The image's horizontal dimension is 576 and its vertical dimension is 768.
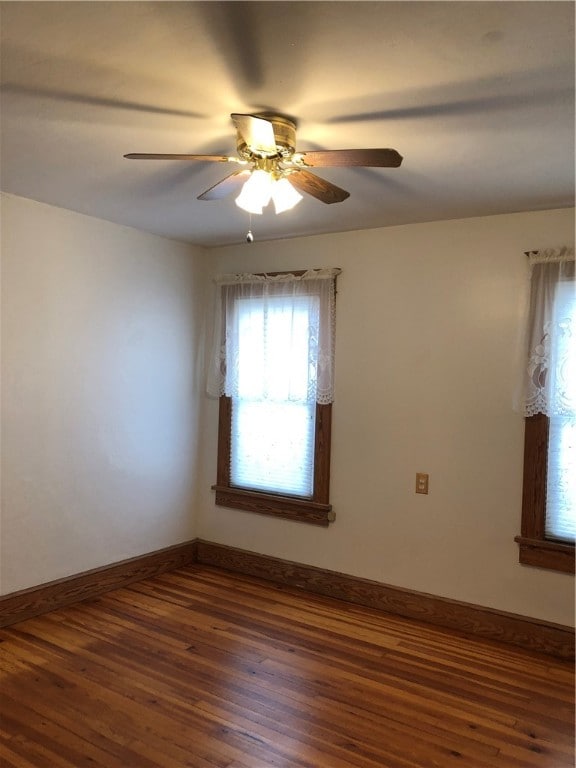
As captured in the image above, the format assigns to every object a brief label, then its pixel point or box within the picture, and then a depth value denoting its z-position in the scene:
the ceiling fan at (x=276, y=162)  2.03
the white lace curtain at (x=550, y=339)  3.17
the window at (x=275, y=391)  4.02
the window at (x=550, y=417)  3.18
